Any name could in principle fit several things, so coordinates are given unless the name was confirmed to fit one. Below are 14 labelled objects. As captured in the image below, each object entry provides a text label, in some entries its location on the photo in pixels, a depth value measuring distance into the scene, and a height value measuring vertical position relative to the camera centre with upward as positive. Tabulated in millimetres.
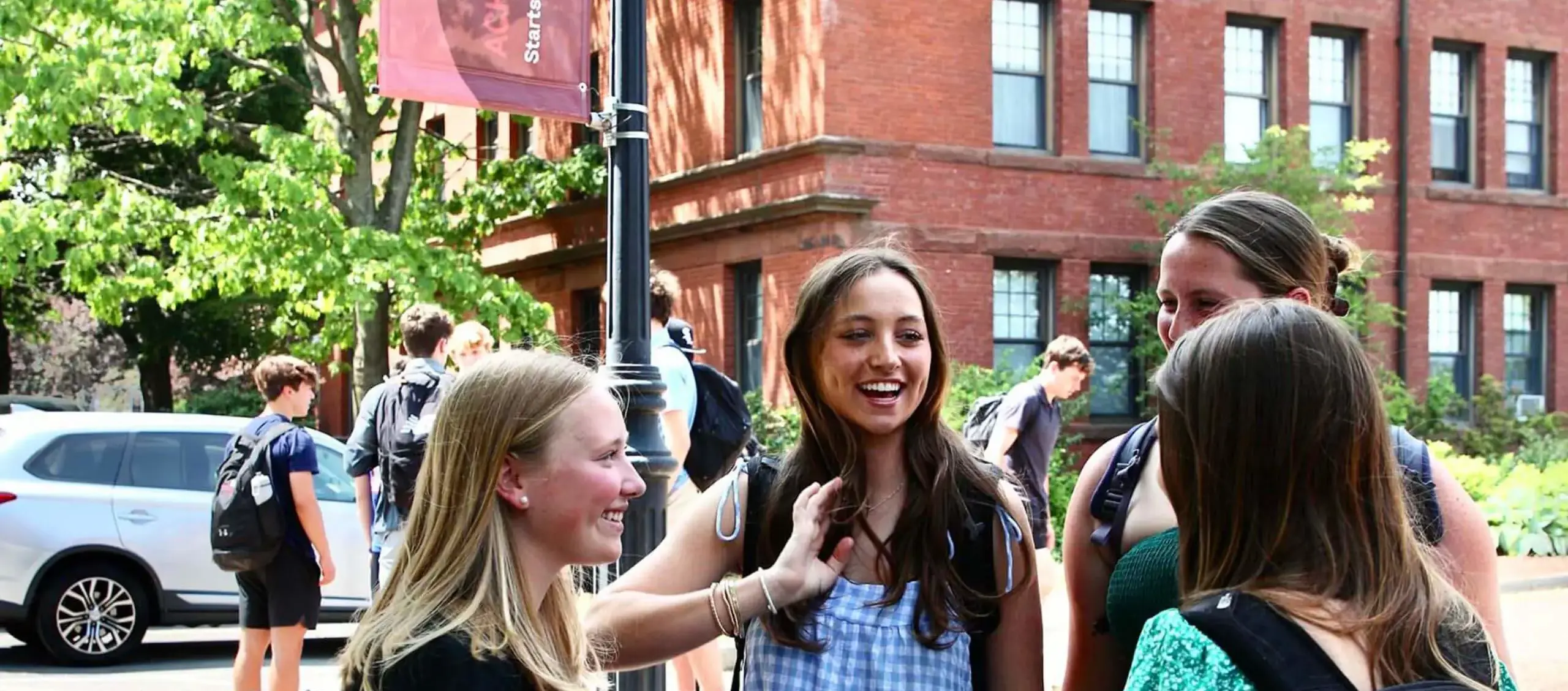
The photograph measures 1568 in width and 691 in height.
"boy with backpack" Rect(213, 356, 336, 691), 7594 -942
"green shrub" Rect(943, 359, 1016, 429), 16625 -439
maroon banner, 7273 +1333
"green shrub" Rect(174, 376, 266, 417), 35281 -1307
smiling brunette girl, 3035 -392
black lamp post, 6312 +190
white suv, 10914 -1283
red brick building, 19016 +2532
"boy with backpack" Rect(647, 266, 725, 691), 7789 -335
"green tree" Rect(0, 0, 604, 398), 17766 +1985
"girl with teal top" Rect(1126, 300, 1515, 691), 2068 -227
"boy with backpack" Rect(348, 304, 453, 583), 7613 -403
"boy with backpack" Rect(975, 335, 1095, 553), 9672 -482
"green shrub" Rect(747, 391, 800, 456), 18219 -947
